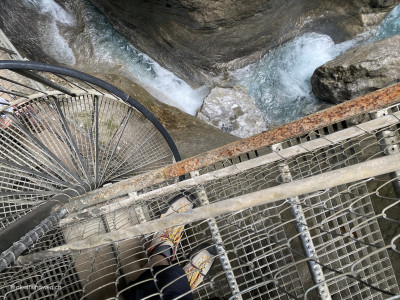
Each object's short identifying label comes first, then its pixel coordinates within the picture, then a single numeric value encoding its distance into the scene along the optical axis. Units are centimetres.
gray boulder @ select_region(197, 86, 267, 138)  584
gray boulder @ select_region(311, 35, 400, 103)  459
